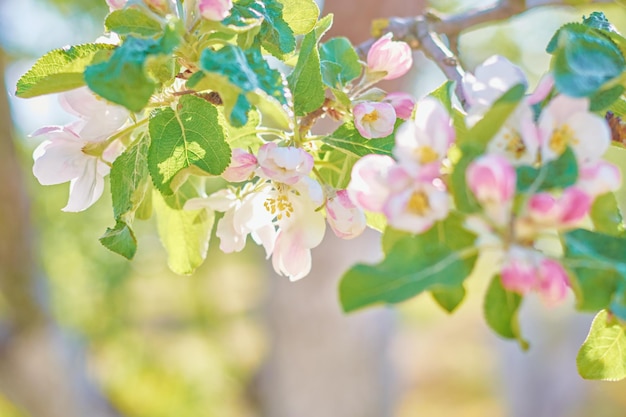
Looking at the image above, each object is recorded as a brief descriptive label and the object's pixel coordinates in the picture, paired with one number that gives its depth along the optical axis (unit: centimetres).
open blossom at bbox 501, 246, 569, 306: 63
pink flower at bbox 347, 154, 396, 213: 65
